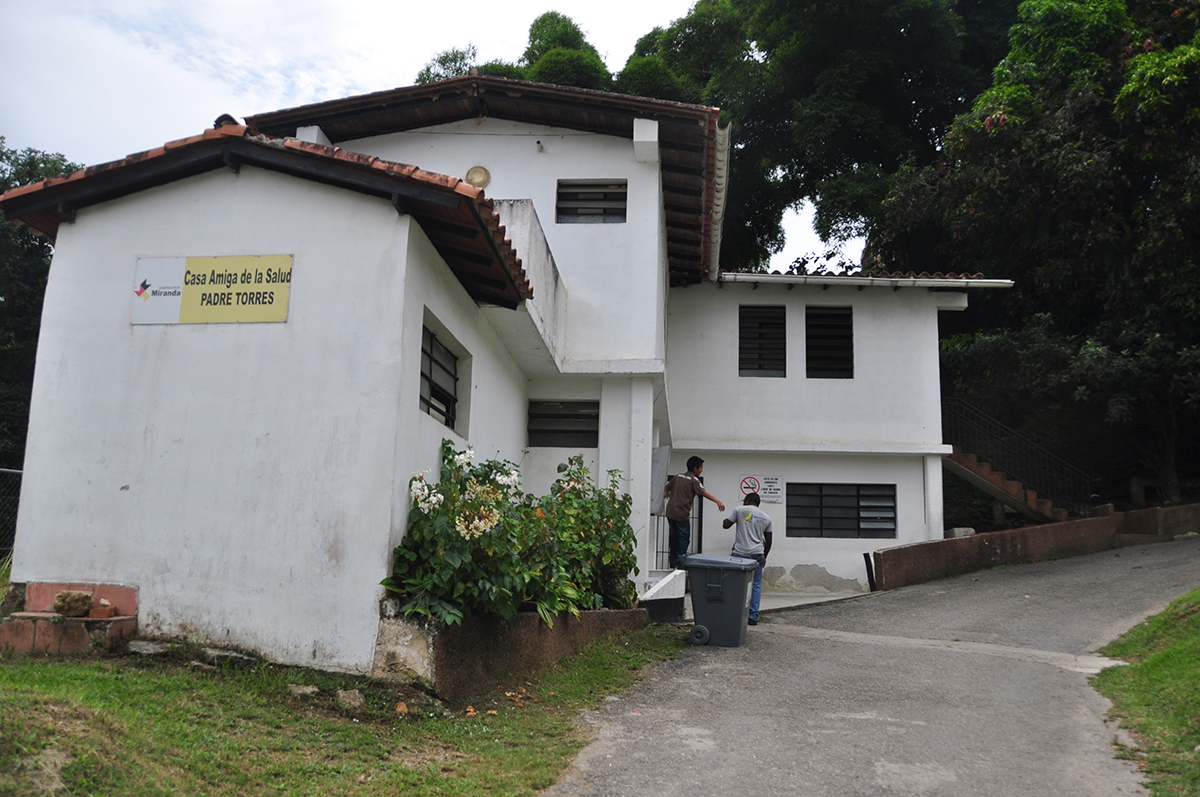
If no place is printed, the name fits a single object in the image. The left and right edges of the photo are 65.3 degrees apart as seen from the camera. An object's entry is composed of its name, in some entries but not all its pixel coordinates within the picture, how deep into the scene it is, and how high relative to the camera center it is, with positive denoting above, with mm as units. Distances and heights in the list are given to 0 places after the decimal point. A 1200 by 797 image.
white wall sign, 15742 +841
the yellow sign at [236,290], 6527 +1615
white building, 6098 +1071
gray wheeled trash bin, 9367 -612
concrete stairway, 17172 +1042
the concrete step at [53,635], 5859 -729
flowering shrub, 6152 -139
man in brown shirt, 11844 +357
